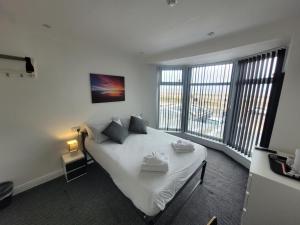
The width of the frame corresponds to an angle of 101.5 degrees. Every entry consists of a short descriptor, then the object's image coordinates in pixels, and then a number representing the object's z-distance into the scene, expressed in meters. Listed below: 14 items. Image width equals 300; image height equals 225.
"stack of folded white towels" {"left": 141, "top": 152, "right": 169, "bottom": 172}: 1.55
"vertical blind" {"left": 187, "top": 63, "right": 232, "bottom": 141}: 3.22
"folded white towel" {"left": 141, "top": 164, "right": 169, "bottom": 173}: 1.55
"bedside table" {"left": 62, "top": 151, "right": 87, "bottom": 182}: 2.20
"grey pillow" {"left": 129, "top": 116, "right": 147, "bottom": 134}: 2.91
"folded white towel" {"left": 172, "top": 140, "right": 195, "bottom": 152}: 2.05
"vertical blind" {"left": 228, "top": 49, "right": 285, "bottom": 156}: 2.21
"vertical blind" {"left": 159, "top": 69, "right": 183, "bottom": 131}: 3.94
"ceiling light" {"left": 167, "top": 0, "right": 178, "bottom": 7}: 1.35
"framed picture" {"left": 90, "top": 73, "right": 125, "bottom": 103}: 2.73
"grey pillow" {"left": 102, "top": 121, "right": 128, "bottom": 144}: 2.39
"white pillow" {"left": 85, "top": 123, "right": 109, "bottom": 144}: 2.37
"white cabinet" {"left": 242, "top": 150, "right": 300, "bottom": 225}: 1.18
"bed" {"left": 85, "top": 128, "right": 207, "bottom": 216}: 1.29
